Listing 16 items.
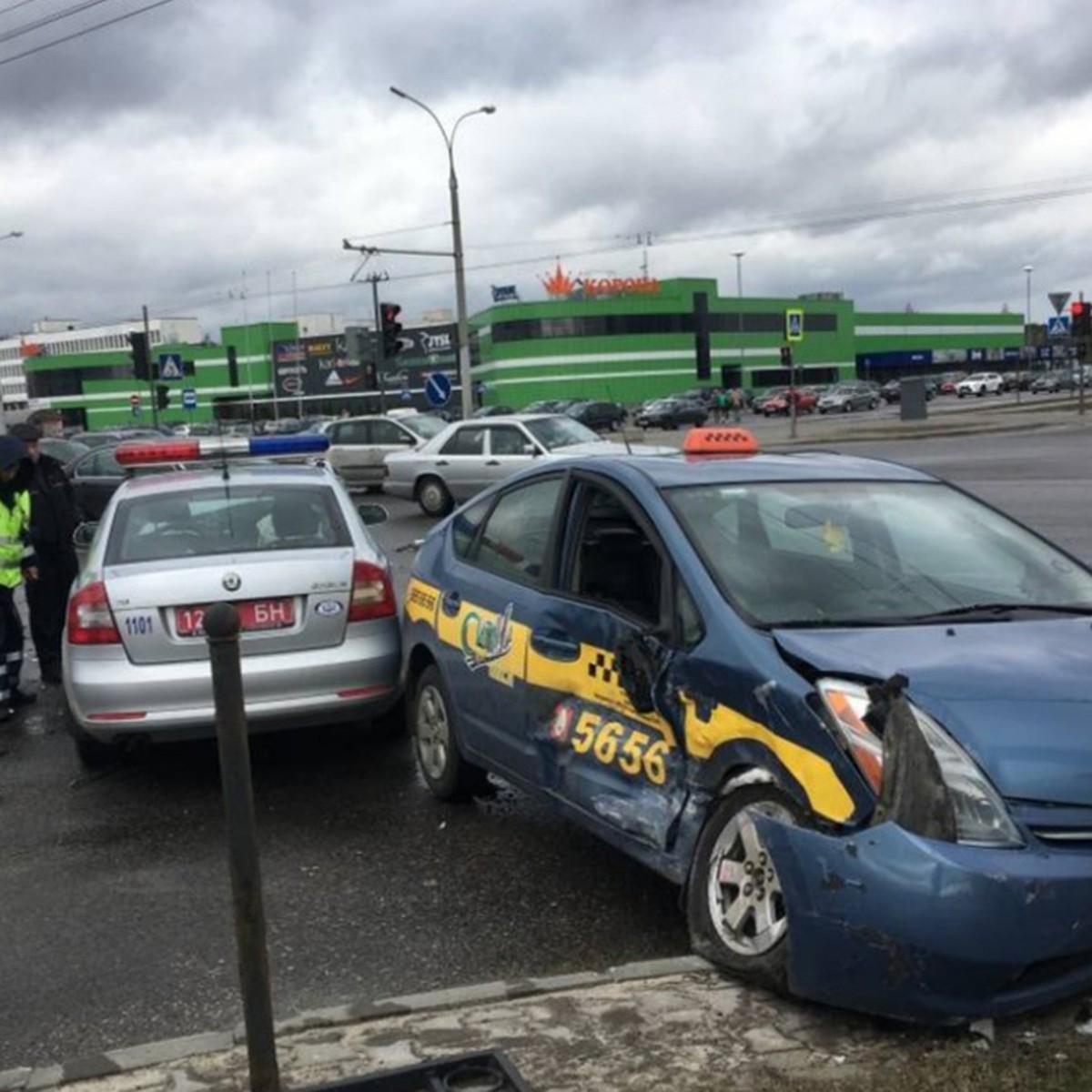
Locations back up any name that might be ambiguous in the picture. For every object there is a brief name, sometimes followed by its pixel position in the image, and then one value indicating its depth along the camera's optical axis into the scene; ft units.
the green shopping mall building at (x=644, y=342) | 317.63
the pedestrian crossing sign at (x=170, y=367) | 118.21
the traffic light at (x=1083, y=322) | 121.70
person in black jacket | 27.25
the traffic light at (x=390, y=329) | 102.53
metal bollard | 9.23
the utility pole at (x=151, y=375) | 130.90
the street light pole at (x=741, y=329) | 348.59
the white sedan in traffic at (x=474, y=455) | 62.54
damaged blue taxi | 10.01
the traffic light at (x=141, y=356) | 127.84
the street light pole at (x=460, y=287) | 101.45
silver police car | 18.79
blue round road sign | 102.27
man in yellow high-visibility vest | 25.46
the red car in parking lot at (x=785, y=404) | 234.17
